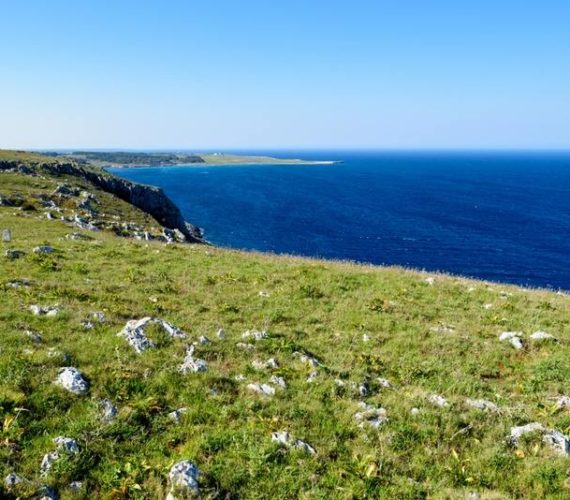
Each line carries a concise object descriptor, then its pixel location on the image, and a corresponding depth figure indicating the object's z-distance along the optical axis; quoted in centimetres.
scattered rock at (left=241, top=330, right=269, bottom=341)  1453
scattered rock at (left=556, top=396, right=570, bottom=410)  1195
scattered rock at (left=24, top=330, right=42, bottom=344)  1233
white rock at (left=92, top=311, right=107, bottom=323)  1441
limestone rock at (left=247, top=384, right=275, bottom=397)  1148
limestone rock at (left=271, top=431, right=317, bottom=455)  949
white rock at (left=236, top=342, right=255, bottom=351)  1379
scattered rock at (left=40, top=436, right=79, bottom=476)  830
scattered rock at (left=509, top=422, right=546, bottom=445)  1050
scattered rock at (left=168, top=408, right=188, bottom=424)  1007
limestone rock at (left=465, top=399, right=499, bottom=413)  1170
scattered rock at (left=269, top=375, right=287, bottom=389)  1185
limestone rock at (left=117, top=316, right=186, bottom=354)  1286
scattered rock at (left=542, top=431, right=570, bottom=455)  1007
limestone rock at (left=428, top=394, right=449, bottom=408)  1168
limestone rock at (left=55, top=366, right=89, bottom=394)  1044
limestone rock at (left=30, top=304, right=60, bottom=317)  1414
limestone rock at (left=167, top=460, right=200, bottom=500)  809
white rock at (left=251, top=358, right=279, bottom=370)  1268
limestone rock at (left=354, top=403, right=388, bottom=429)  1055
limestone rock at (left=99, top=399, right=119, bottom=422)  977
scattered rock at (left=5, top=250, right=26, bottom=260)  2156
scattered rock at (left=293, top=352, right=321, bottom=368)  1305
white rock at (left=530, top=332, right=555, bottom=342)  1608
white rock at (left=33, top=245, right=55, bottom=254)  2301
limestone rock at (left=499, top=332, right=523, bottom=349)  1566
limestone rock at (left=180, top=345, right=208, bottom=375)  1194
